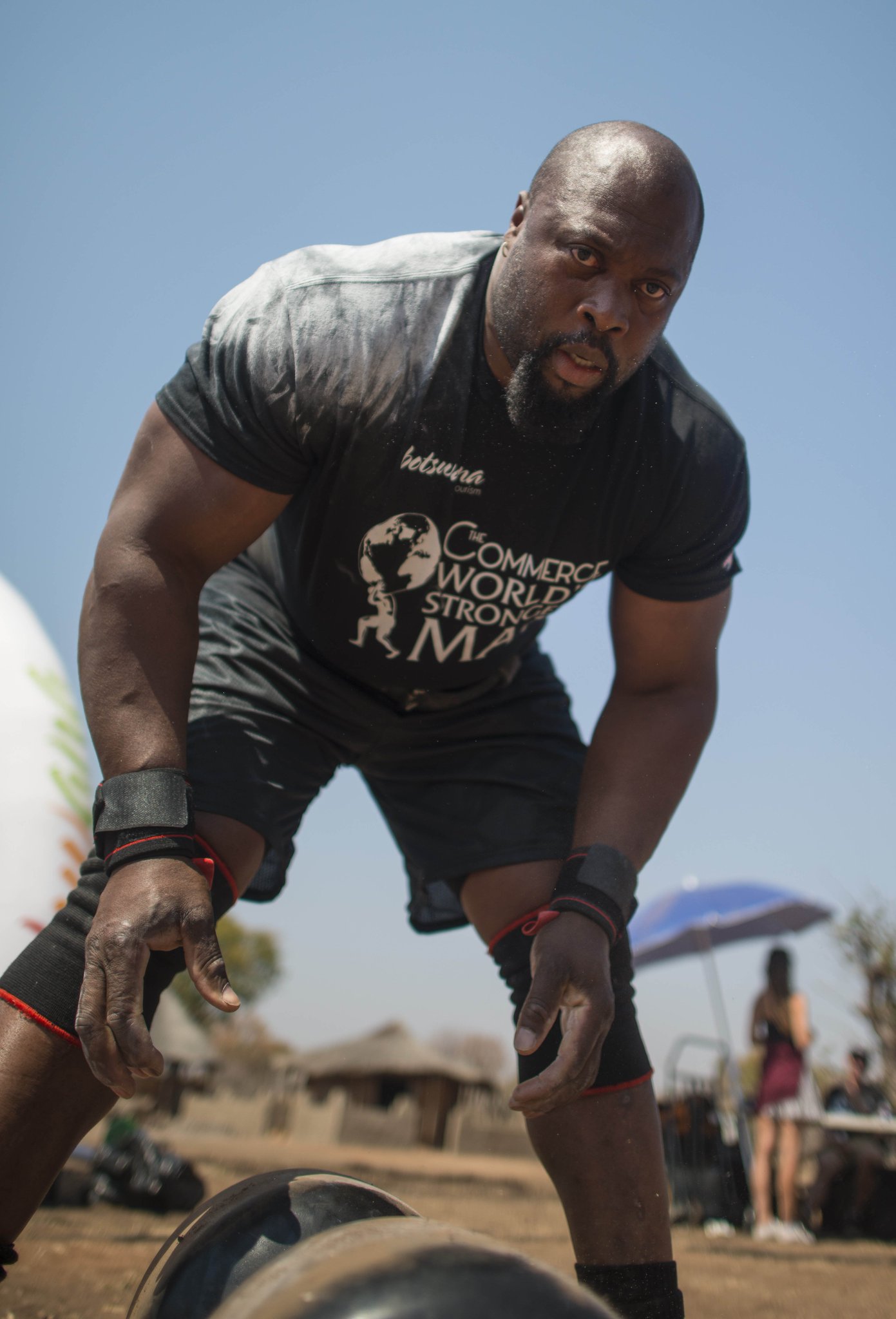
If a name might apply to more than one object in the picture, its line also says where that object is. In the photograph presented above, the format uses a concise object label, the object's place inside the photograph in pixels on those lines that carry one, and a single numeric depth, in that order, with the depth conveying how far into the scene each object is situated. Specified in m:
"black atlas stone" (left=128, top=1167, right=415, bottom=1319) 1.47
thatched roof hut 28.86
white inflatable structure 4.97
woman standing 6.34
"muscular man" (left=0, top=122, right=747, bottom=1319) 1.86
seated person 6.68
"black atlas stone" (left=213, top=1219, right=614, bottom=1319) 1.07
